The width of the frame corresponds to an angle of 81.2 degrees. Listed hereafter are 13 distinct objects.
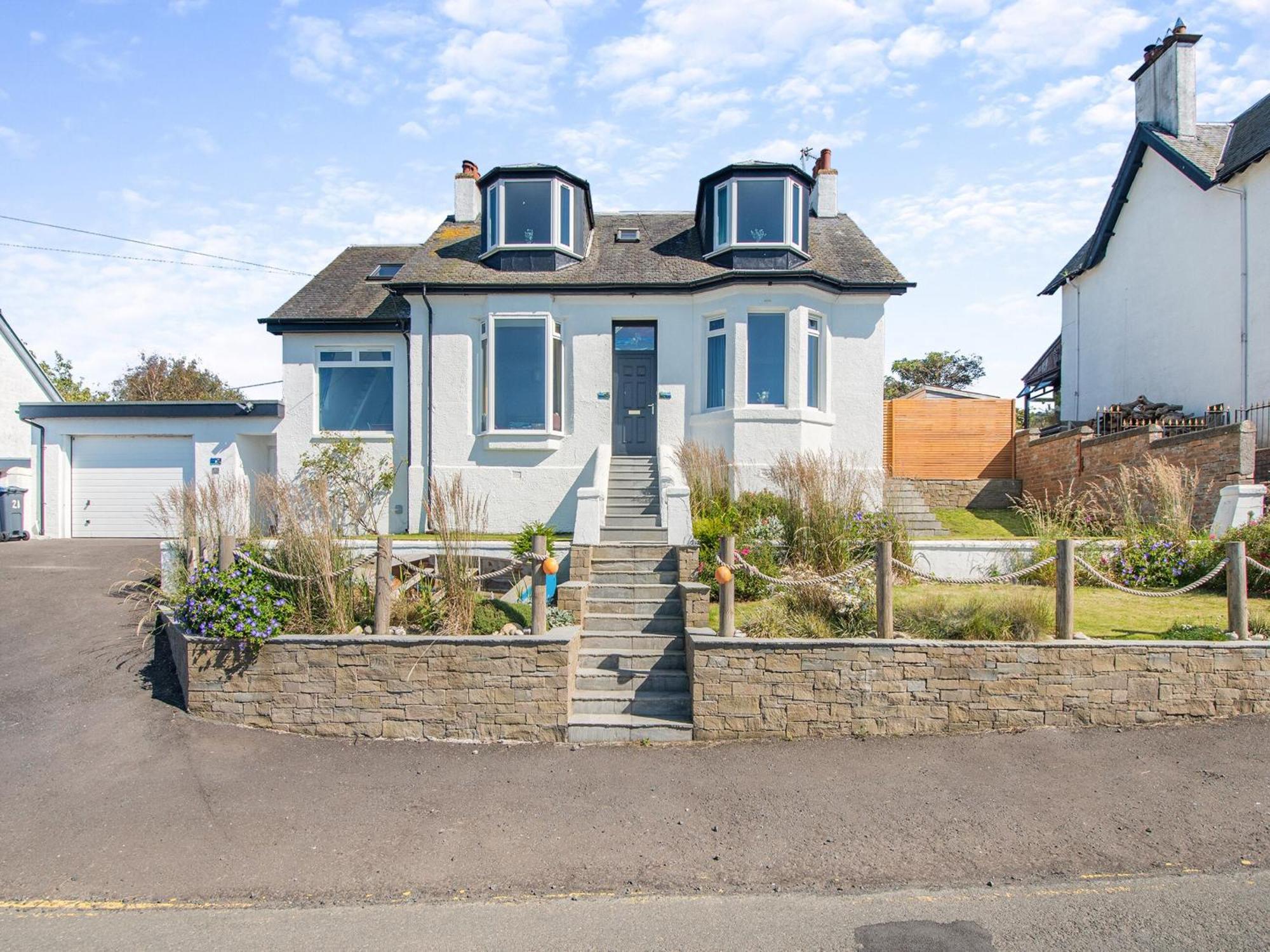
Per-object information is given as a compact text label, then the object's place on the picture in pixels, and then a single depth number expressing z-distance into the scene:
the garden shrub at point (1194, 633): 7.35
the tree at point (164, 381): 29.67
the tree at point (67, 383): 34.25
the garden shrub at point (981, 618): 7.40
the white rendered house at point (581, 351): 14.23
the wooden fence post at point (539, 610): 7.29
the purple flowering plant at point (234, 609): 7.38
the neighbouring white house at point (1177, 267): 14.49
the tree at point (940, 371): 41.91
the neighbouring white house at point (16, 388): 20.36
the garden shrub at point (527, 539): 9.91
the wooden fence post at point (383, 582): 7.52
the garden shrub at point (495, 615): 8.10
